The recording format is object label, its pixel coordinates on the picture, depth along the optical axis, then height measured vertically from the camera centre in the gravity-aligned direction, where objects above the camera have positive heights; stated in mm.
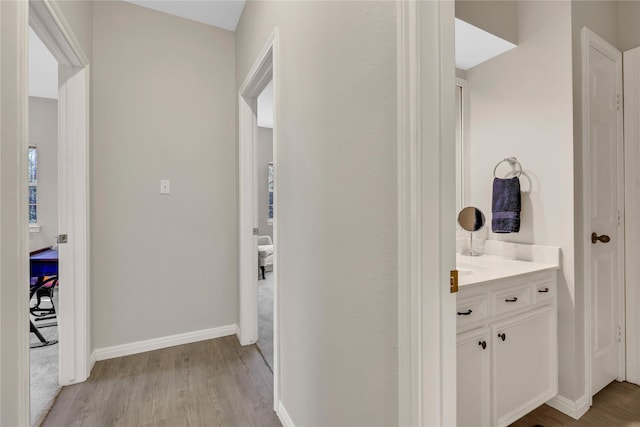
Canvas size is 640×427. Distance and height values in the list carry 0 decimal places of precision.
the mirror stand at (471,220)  2113 -41
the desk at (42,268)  2557 -421
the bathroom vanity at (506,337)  1341 -565
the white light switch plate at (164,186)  2496 +220
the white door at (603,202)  1817 +67
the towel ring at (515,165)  2012 +304
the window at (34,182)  4629 +473
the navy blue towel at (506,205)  1960 +51
